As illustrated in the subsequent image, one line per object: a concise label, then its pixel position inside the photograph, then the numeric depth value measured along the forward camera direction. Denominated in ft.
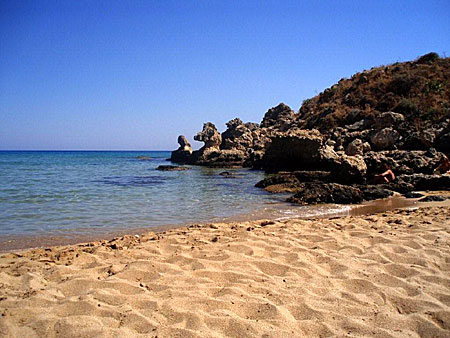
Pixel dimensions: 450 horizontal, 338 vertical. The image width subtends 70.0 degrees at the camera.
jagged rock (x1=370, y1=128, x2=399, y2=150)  63.36
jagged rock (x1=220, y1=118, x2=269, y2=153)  114.73
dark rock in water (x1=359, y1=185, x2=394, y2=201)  34.63
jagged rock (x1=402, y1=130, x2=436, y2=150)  57.26
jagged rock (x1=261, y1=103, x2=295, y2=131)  133.08
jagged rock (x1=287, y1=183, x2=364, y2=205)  33.58
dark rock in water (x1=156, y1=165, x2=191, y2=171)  93.00
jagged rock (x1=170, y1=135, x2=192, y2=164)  131.75
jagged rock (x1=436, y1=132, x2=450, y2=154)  55.16
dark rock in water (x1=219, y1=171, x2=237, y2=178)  68.74
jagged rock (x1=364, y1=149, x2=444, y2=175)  43.88
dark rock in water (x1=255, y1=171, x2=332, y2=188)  47.88
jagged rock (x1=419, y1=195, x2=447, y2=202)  30.27
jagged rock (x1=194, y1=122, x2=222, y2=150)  120.16
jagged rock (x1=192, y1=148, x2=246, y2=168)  103.19
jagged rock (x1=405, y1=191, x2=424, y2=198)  33.83
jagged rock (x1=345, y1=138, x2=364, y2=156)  60.18
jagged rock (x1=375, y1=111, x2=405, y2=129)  71.41
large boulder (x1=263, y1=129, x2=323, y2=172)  60.29
